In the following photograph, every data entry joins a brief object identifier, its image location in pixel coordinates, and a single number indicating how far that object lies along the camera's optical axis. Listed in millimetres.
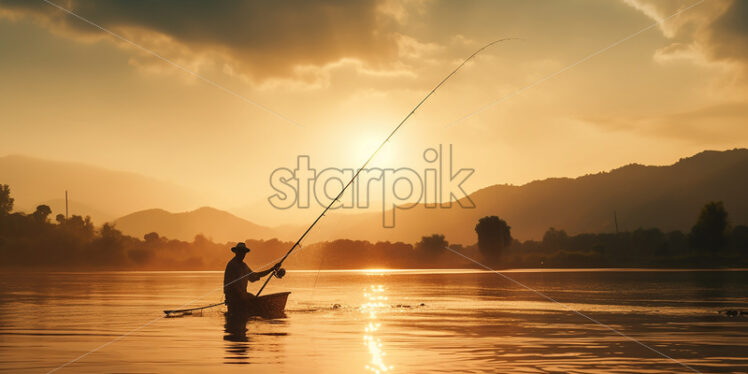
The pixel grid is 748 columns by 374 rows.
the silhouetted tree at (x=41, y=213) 176125
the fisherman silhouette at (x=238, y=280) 22891
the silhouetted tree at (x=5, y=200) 186500
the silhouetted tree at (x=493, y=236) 174750
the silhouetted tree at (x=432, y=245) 185625
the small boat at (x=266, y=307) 23297
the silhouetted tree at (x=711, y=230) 144250
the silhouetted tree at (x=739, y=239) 152050
